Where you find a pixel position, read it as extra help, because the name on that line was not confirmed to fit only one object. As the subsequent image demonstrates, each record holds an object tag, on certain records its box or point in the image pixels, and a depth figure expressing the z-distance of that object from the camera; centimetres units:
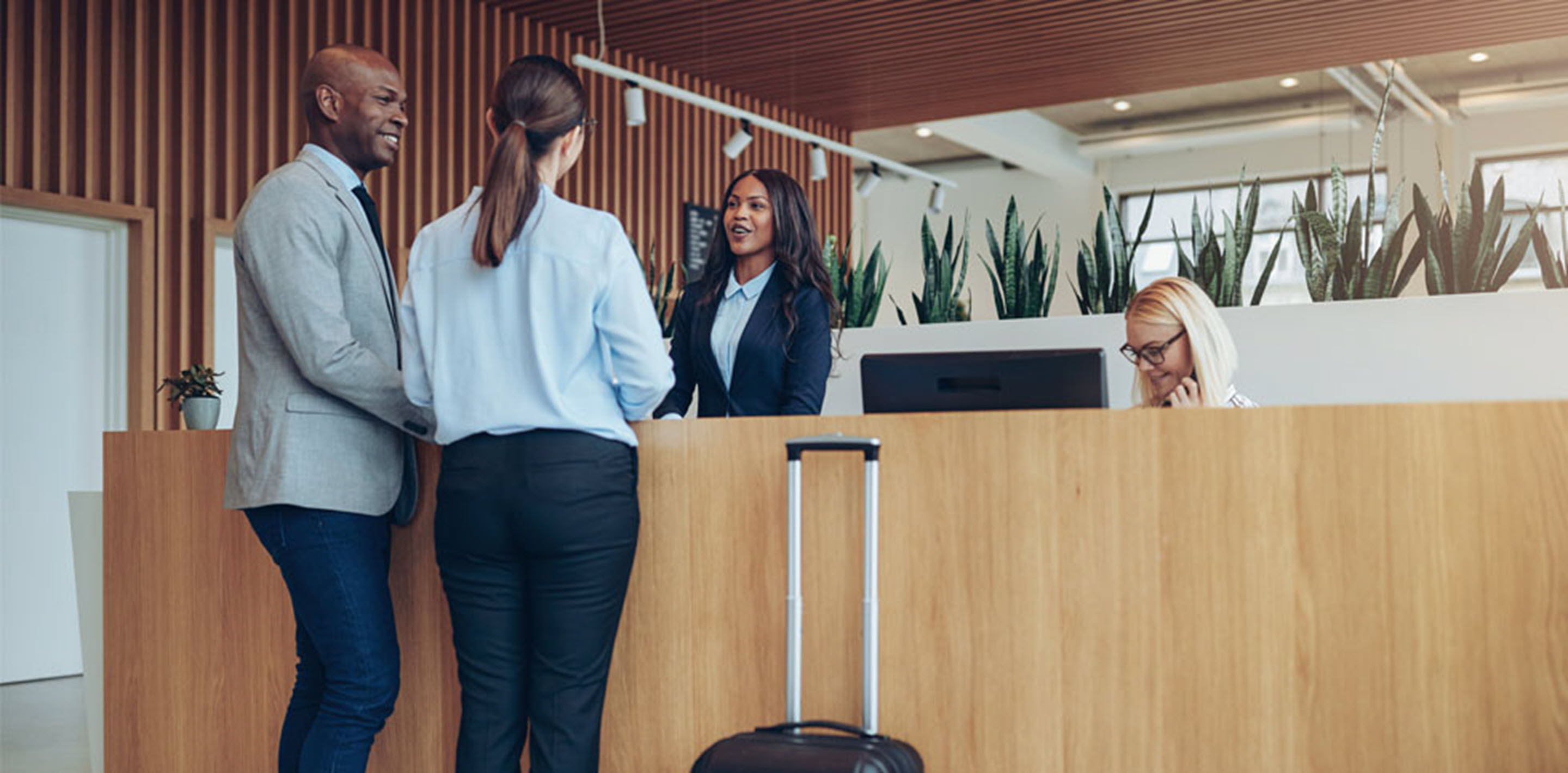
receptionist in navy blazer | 271
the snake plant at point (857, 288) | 426
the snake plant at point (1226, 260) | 365
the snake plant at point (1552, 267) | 322
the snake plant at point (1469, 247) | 325
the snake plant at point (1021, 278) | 394
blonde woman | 266
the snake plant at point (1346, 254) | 340
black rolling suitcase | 180
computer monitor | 209
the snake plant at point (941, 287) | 408
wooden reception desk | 168
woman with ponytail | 188
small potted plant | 304
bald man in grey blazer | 202
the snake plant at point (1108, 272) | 382
